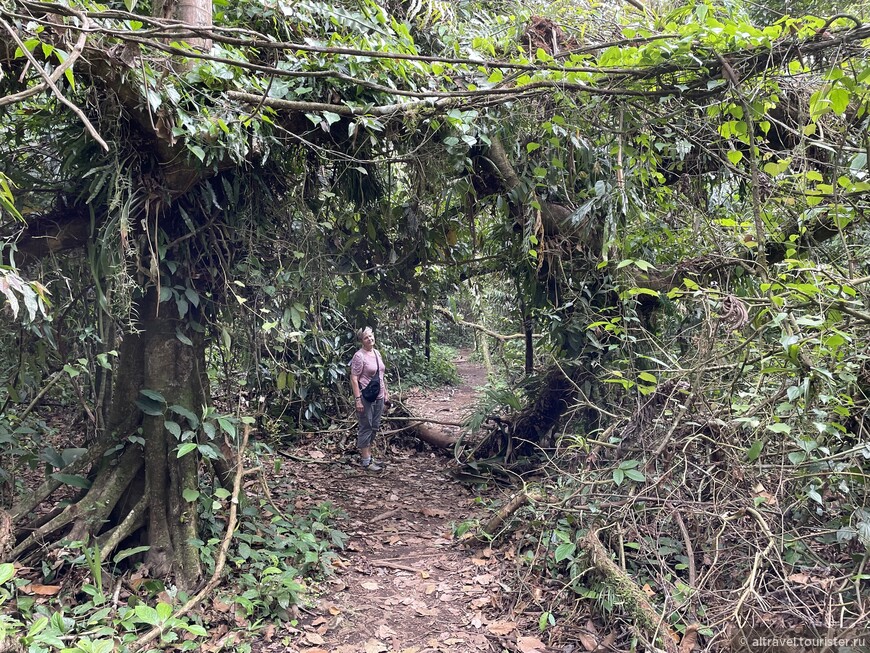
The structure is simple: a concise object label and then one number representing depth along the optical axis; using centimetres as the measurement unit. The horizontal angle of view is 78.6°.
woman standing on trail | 672
